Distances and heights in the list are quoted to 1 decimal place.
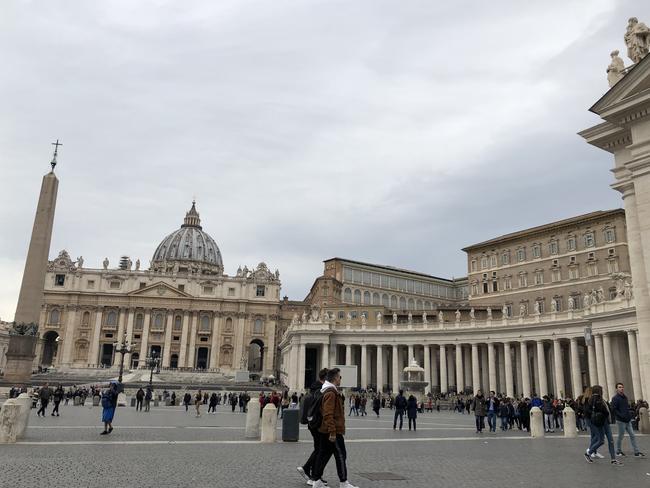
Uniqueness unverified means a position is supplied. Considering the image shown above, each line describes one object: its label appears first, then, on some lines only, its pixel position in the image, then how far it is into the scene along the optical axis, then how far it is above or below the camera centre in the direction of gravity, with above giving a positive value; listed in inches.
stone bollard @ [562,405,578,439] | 691.6 -52.8
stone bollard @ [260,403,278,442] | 557.9 -52.9
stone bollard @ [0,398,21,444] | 478.3 -52.4
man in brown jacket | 294.4 -32.8
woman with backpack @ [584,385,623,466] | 434.0 -33.0
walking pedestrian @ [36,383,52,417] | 861.5 -50.2
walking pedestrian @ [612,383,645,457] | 456.3 -27.0
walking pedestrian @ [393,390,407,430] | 772.6 -40.1
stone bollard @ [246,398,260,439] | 612.2 -56.8
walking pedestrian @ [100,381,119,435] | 598.3 -41.9
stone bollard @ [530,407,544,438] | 698.8 -53.4
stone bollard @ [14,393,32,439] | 494.5 -52.1
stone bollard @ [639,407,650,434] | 679.7 -46.3
